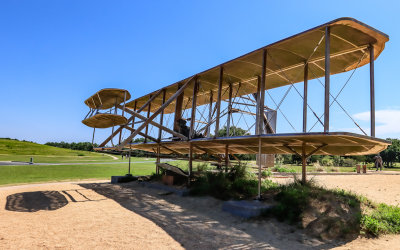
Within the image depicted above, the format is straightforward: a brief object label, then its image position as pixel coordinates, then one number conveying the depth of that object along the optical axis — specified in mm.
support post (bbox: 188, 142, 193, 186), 14549
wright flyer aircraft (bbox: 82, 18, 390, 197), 8016
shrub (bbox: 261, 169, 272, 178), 21688
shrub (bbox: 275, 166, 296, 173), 28756
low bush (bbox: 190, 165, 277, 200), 11914
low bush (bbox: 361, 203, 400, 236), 7691
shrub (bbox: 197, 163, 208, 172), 18119
